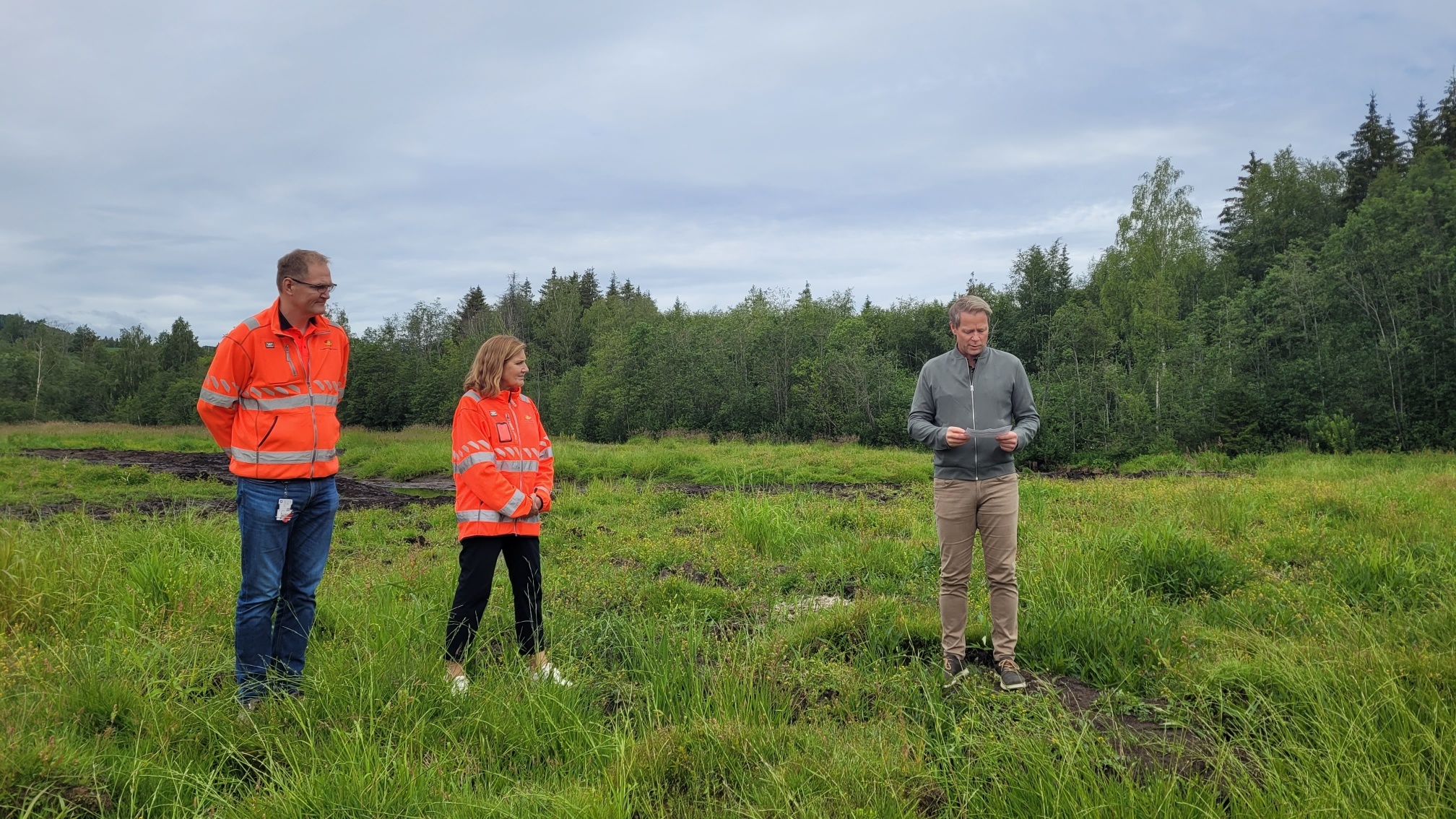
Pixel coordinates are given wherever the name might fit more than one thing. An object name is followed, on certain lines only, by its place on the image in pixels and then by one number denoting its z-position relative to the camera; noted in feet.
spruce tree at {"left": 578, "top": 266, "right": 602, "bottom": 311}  271.90
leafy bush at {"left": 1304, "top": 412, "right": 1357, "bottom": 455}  89.15
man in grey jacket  14.23
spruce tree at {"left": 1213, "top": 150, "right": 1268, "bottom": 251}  160.66
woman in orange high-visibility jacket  13.51
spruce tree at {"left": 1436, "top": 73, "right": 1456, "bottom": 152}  145.59
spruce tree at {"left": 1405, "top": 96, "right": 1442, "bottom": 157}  142.31
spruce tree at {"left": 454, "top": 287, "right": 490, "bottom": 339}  227.08
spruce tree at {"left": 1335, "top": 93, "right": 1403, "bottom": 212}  151.23
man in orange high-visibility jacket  11.87
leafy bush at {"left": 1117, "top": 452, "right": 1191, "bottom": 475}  87.15
